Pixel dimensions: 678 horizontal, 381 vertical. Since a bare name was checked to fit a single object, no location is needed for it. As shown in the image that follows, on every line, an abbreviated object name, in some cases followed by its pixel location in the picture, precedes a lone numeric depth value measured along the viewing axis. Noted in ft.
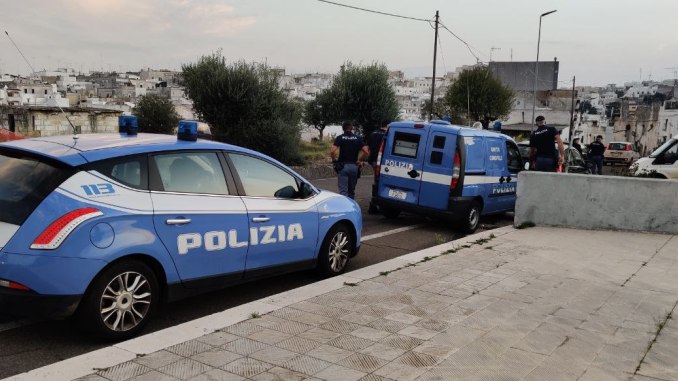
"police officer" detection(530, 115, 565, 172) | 39.17
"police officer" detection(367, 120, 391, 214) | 36.94
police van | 30.73
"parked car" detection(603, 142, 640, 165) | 116.67
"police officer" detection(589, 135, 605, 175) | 70.95
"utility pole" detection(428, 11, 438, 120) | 102.60
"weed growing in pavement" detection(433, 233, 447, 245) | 28.80
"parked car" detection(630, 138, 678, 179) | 49.39
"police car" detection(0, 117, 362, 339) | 12.89
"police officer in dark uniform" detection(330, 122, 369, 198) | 34.30
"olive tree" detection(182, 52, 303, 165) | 67.67
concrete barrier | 30.32
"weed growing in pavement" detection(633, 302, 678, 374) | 13.71
